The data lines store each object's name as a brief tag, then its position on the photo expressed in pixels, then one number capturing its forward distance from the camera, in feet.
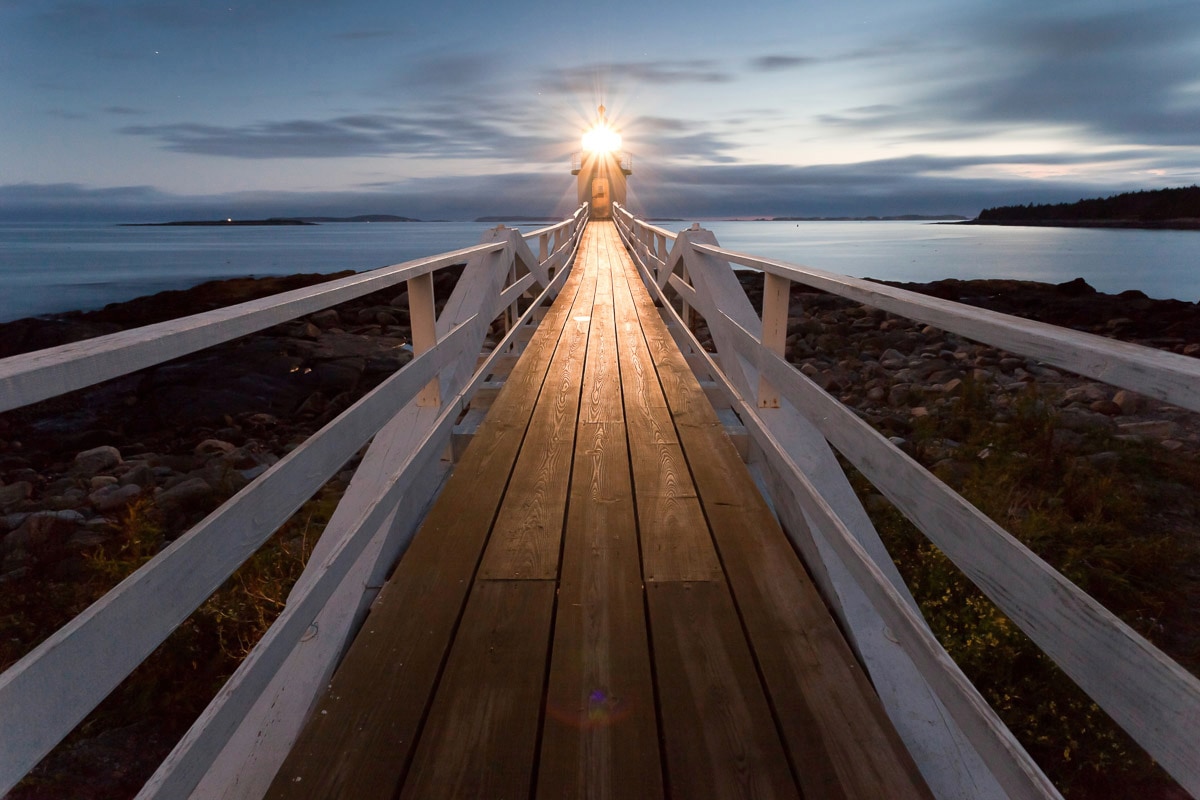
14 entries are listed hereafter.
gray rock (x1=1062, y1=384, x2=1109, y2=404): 30.37
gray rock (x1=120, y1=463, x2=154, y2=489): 24.23
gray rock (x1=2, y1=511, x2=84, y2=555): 18.75
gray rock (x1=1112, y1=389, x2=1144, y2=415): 28.37
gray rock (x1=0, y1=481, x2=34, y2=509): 23.40
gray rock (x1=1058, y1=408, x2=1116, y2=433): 25.00
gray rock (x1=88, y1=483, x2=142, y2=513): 22.06
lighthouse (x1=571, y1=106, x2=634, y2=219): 110.11
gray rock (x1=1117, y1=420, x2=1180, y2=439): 24.51
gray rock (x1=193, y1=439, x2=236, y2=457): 29.12
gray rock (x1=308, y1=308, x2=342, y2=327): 53.72
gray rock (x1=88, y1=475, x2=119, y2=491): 24.25
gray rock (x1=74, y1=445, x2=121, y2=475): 26.89
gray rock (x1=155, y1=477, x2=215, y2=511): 21.29
